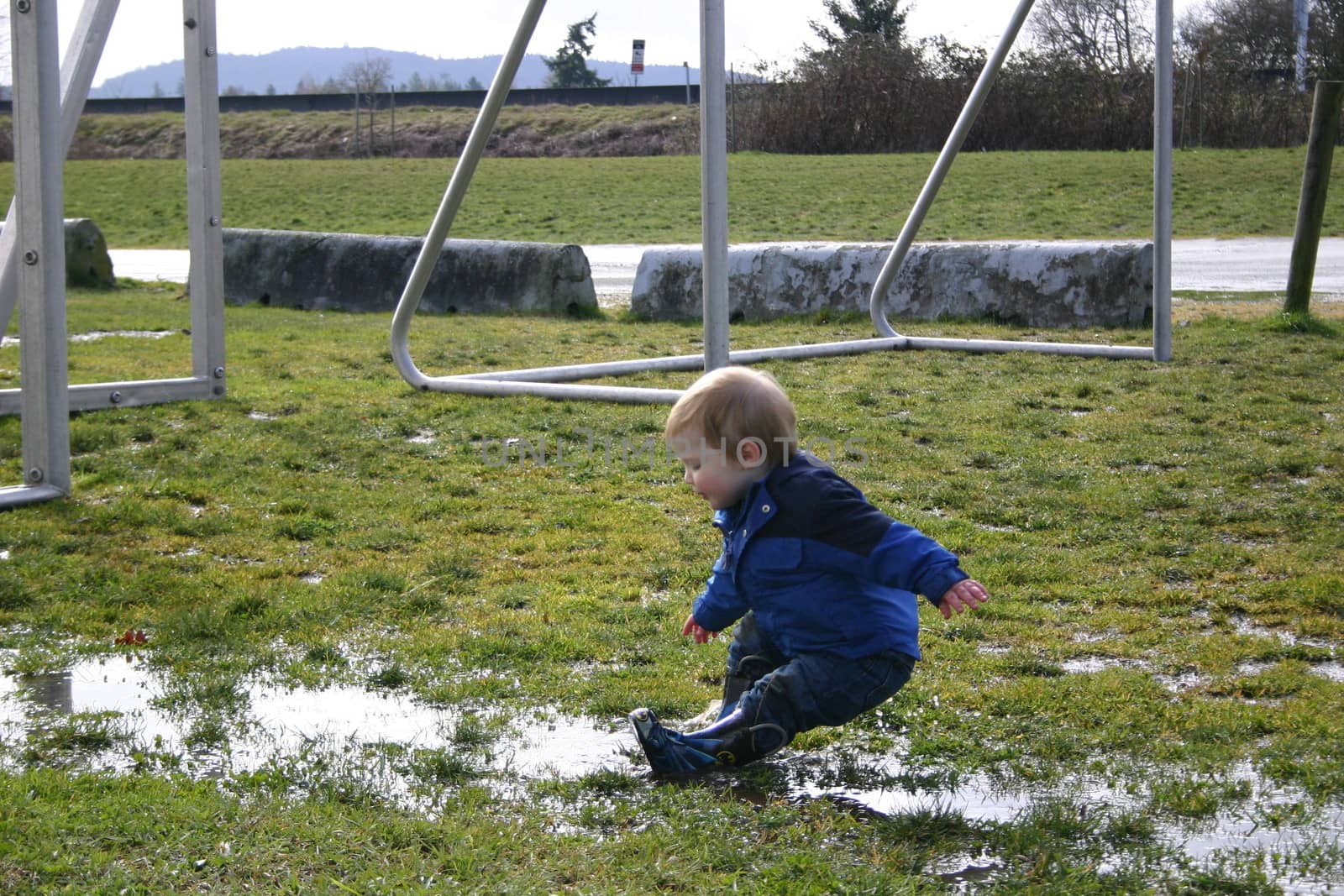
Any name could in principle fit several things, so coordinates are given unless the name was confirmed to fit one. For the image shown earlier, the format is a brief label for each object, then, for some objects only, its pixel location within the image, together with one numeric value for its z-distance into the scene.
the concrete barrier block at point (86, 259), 15.15
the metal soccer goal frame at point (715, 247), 5.82
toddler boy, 2.72
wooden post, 9.55
